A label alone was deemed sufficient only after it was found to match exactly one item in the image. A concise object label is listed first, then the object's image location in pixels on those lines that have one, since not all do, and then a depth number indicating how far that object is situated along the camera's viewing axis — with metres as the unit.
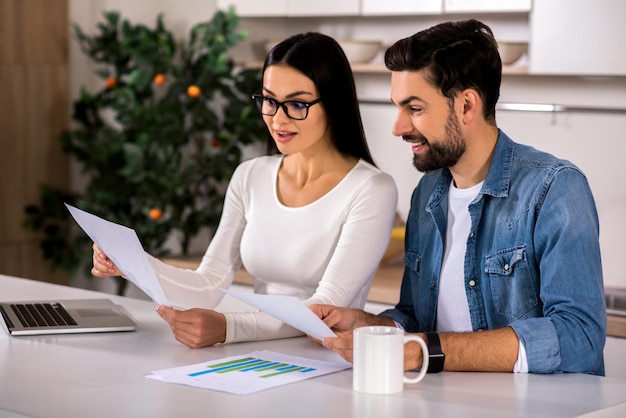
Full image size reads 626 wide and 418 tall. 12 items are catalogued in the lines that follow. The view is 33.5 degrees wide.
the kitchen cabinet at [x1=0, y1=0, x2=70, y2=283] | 4.39
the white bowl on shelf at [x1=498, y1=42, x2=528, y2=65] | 3.55
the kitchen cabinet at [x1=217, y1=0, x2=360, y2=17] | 3.97
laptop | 2.12
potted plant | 4.18
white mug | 1.64
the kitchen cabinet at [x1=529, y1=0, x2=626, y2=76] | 3.30
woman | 2.35
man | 1.83
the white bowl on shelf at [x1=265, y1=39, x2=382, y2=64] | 3.92
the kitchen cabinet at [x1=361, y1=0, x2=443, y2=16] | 3.71
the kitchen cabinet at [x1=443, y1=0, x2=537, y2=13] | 3.50
